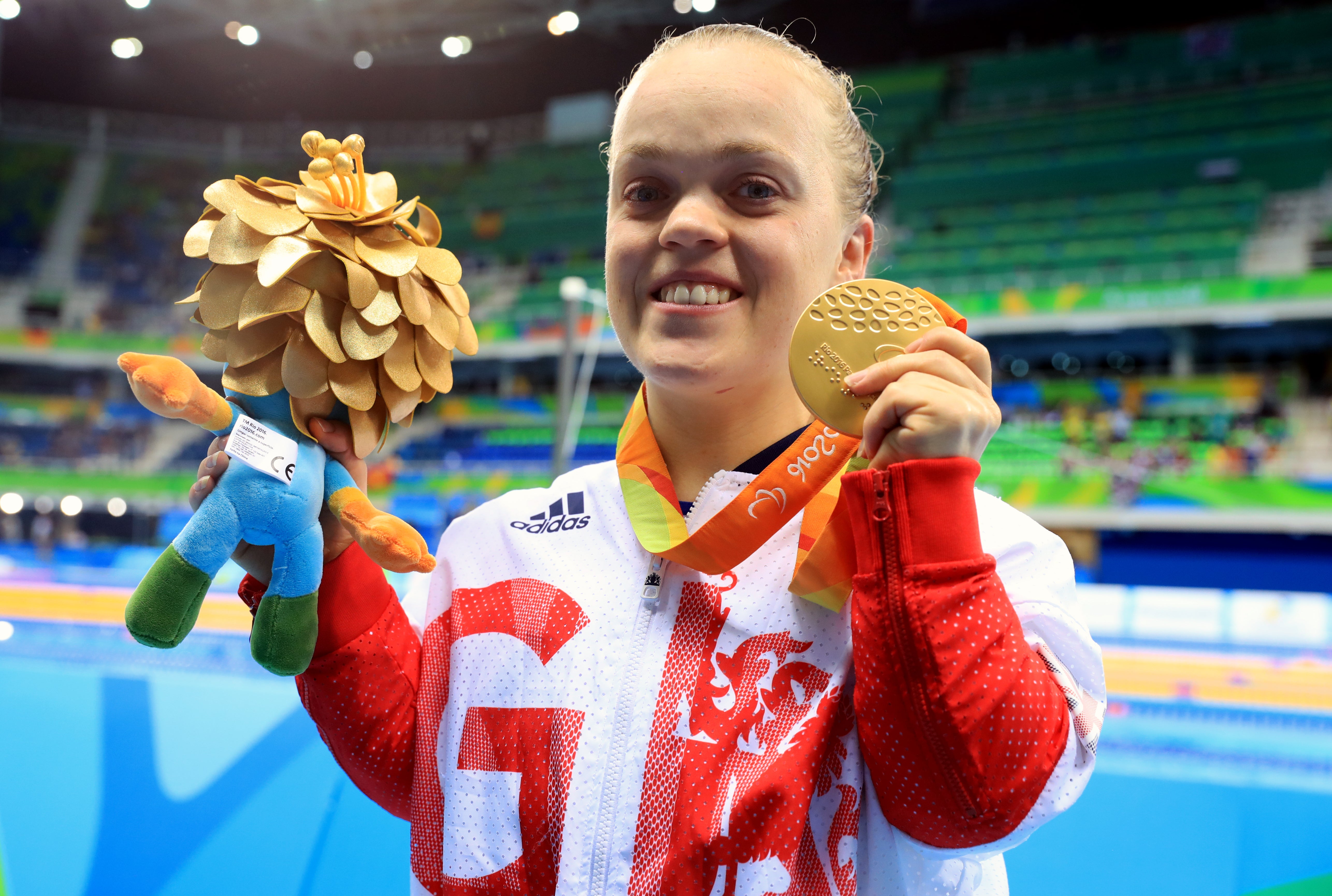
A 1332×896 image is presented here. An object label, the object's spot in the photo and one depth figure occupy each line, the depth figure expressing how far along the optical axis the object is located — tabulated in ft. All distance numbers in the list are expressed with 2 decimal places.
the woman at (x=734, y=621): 2.17
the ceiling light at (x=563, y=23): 46.57
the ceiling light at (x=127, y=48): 51.80
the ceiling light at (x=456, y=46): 48.78
